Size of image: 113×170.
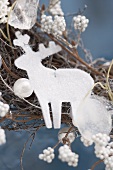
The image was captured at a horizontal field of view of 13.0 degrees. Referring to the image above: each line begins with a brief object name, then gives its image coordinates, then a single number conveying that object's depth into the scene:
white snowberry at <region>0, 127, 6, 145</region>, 0.39
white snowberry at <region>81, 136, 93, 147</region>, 0.42
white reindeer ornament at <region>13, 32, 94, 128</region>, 0.42
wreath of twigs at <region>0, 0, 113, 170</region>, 0.47
